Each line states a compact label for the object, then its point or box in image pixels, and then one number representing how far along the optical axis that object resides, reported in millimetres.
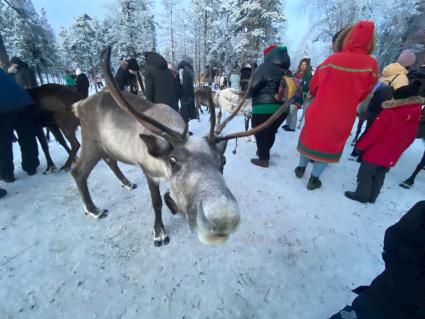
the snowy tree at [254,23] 22578
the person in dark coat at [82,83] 7695
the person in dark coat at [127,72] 5375
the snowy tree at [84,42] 37125
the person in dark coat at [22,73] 5680
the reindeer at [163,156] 1294
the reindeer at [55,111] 4059
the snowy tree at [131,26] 23328
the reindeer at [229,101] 6415
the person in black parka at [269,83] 4055
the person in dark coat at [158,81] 4522
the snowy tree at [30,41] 9579
